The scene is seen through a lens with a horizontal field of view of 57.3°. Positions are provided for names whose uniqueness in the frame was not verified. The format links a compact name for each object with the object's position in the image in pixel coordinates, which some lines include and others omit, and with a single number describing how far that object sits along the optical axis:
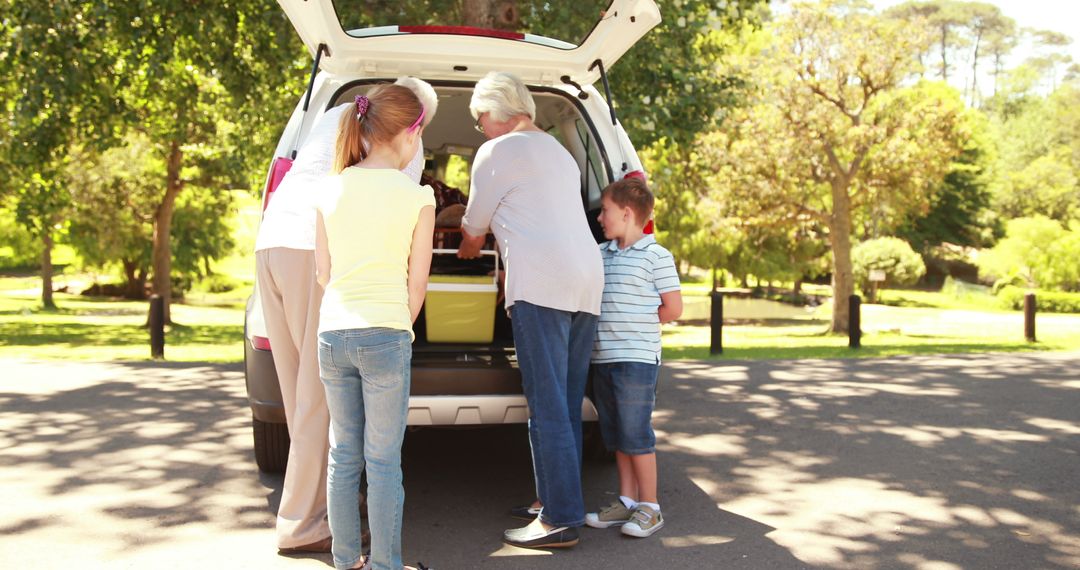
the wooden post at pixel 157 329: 12.00
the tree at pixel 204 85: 11.39
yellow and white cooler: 4.71
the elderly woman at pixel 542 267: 4.02
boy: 4.32
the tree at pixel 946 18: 99.25
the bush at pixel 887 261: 39.91
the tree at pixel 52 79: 10.79
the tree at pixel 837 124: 21.14
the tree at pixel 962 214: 48.12
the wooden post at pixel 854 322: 13.56
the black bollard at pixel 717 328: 12.47
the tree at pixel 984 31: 102.75
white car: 4.22
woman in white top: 3.73
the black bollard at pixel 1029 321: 14.10
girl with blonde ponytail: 3.31
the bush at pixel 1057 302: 30.84
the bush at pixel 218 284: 37.91
